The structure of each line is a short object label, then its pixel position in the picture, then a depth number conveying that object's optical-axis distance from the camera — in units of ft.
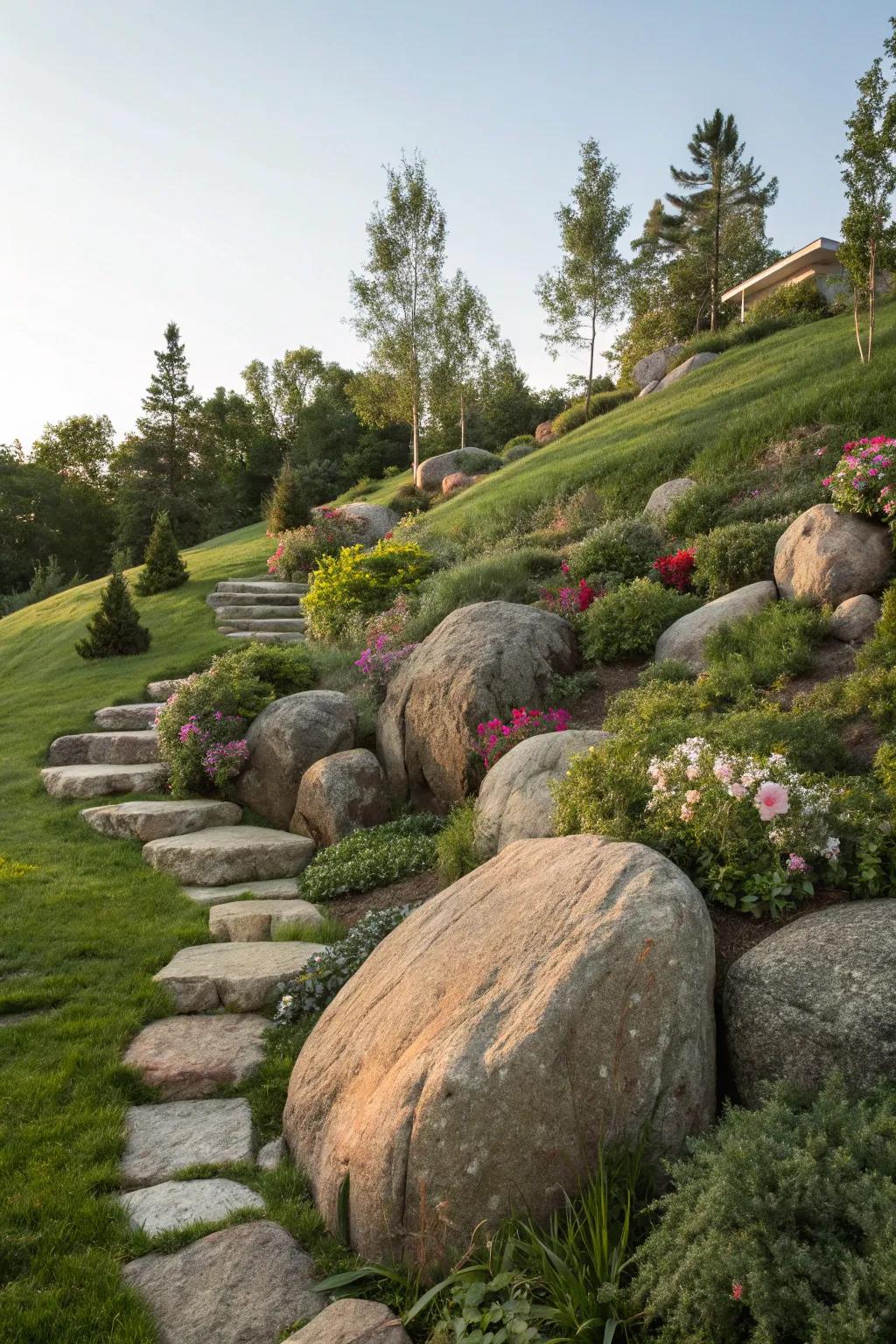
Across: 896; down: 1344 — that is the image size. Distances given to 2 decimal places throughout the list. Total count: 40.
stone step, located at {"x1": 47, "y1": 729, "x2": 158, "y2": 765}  31.14
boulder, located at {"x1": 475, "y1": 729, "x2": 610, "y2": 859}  16.56
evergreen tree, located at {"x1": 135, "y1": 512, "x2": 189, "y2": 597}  58.39
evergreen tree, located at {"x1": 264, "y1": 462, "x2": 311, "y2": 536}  73.87
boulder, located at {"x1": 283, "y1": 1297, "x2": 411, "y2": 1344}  7.43
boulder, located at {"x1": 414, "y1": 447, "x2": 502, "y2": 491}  91.40
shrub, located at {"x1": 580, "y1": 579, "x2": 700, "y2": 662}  25.70
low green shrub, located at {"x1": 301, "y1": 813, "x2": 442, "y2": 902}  20.62
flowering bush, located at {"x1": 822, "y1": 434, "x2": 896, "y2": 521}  21.52
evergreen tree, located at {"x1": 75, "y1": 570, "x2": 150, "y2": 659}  44.98
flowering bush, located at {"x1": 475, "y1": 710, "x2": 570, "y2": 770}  21.38
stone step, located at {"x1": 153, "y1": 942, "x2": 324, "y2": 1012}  15.40
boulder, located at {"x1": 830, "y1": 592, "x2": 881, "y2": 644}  20.68
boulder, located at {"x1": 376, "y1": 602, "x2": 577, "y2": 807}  23.21
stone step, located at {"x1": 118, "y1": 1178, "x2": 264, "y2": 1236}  9.72
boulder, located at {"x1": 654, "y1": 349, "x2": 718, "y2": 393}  85.05
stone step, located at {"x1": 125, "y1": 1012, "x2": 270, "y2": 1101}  12.94
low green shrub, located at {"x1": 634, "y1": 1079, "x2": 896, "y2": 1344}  6.26
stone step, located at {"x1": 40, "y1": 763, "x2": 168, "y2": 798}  28.25
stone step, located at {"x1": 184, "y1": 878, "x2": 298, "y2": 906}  20.79
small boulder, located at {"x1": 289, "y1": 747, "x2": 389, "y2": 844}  23.81
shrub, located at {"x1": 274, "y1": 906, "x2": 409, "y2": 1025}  14.69
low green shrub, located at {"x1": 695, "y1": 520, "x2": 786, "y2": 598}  26.35
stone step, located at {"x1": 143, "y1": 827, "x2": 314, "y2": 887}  22.38
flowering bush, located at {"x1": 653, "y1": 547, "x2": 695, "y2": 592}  28.71
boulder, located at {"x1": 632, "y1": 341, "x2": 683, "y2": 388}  98.99
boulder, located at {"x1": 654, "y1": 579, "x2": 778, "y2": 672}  23.21
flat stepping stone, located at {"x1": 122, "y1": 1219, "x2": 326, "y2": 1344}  8.09
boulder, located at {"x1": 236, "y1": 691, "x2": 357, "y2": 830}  26.35
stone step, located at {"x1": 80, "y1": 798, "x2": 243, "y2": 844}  25.00
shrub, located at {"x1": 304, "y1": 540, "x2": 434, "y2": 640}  39.32
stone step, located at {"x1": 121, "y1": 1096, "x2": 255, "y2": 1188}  10.92
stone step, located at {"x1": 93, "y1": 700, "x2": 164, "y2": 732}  33.91
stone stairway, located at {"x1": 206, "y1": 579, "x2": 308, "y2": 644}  44.76
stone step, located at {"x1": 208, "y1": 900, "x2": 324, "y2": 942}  18.49
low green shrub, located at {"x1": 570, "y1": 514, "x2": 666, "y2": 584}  31.45
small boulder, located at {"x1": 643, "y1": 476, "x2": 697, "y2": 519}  36.27
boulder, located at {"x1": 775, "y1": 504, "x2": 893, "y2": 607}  21.91
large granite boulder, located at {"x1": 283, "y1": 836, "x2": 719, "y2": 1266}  8.38
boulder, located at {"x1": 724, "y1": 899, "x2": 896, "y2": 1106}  8.58
